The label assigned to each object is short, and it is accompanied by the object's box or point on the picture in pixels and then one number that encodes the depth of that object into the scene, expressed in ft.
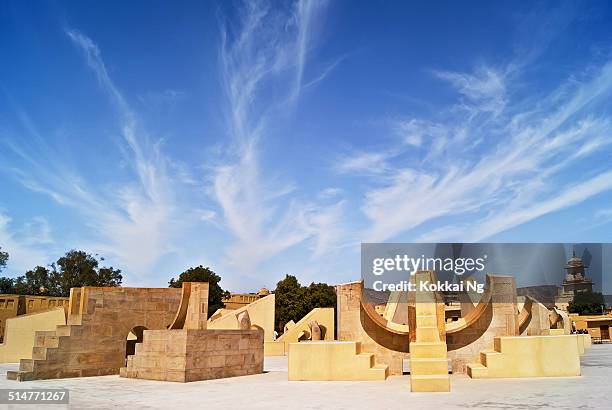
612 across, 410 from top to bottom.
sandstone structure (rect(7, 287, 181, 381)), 44.16
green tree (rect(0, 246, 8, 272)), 167.18
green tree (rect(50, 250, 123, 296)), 174.81
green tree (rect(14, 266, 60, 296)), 180.14
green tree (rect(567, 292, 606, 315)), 227.61
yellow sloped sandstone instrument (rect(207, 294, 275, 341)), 108.06
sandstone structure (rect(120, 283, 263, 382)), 41.27
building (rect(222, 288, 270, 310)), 179.52
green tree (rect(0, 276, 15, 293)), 176.59
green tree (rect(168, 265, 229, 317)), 156.76
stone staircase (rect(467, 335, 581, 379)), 39.17
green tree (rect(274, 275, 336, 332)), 155.43
